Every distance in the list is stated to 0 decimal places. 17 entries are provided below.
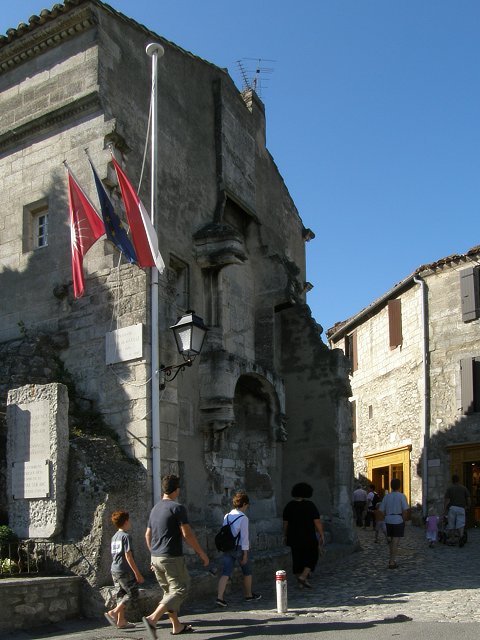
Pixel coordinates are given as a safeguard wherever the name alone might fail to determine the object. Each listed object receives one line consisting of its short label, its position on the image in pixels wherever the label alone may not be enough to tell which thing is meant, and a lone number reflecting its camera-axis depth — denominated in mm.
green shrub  8916
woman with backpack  8809
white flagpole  9520
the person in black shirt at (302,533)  10266
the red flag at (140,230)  9945
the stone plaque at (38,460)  8977
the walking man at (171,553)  7246
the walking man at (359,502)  19797
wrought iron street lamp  9617
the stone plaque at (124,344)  10156
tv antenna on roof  17344
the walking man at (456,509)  15406
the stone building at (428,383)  20656
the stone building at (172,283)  10602
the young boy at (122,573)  7688
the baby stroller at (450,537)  15500
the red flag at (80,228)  10352
